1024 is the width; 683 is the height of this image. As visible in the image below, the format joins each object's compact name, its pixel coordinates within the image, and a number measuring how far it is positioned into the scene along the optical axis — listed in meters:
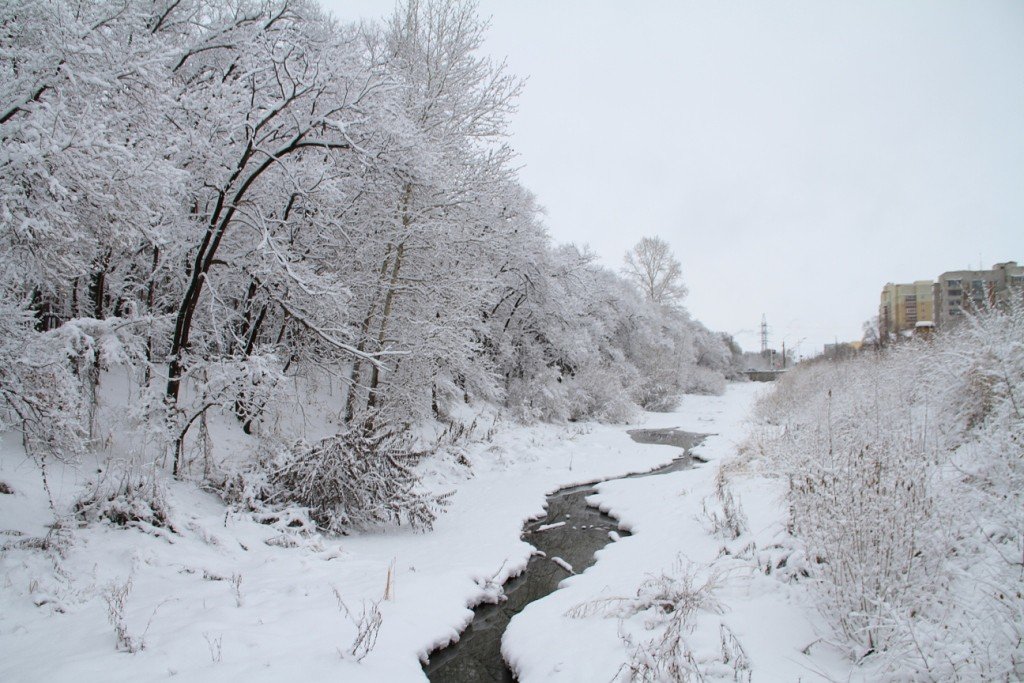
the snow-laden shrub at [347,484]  6.58
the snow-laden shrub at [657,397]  27.16
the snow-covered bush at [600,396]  19.77
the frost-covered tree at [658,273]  36.88
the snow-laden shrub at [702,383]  35.69
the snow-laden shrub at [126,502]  5.13
